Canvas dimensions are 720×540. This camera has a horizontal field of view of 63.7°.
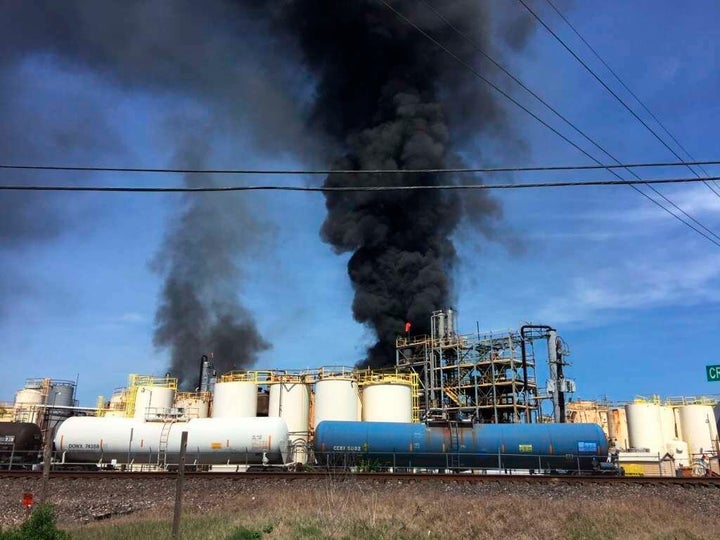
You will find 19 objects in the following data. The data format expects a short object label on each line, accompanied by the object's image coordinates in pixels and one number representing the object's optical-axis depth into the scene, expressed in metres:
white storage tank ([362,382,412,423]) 37.94
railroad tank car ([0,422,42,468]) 32.72
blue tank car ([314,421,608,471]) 29.02
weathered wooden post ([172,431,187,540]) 11.79
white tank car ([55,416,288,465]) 30.12
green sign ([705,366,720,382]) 20.80
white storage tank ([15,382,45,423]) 46.13
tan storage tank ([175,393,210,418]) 42.50
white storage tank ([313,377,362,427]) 37.38
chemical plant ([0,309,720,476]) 29.23
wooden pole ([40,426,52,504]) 15.32
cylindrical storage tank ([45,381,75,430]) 53.91
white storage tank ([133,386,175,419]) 39.09
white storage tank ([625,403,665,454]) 49.78
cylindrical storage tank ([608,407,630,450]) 56.38
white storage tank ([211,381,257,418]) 38.69
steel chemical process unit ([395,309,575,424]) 47.56
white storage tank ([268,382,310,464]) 38.94
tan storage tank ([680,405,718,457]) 51.50
